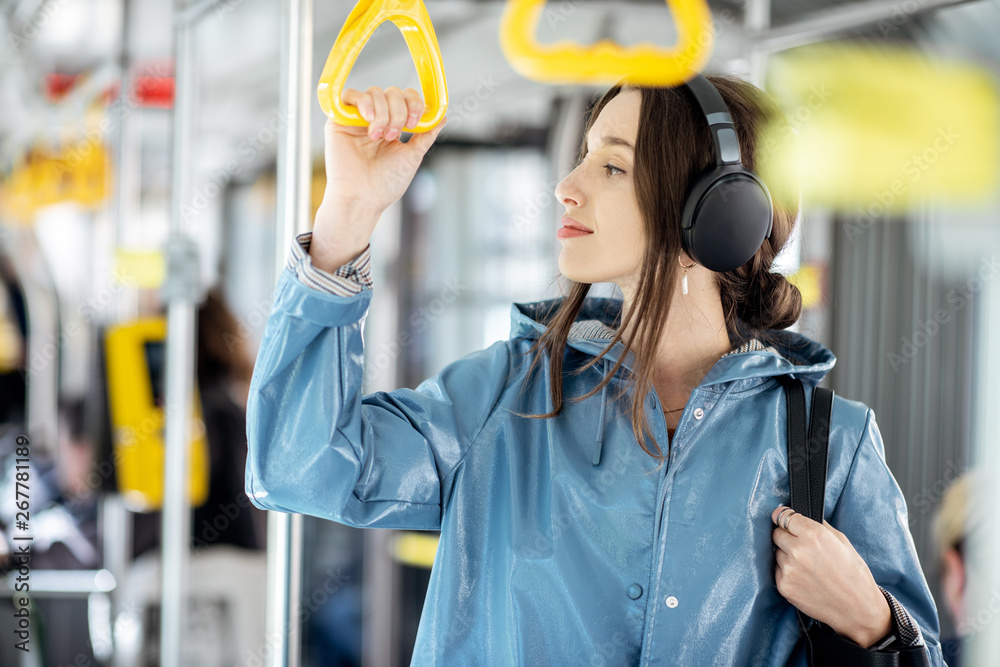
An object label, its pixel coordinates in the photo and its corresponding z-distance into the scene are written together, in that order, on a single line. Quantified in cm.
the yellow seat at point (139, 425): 266
